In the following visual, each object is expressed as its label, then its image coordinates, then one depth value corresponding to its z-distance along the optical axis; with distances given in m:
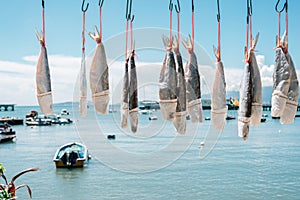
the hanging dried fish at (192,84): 4.07
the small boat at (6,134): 45.91
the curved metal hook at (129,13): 3.94
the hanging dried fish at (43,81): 4.09
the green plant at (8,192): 5.54
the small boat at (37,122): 70.83
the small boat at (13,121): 70.19
